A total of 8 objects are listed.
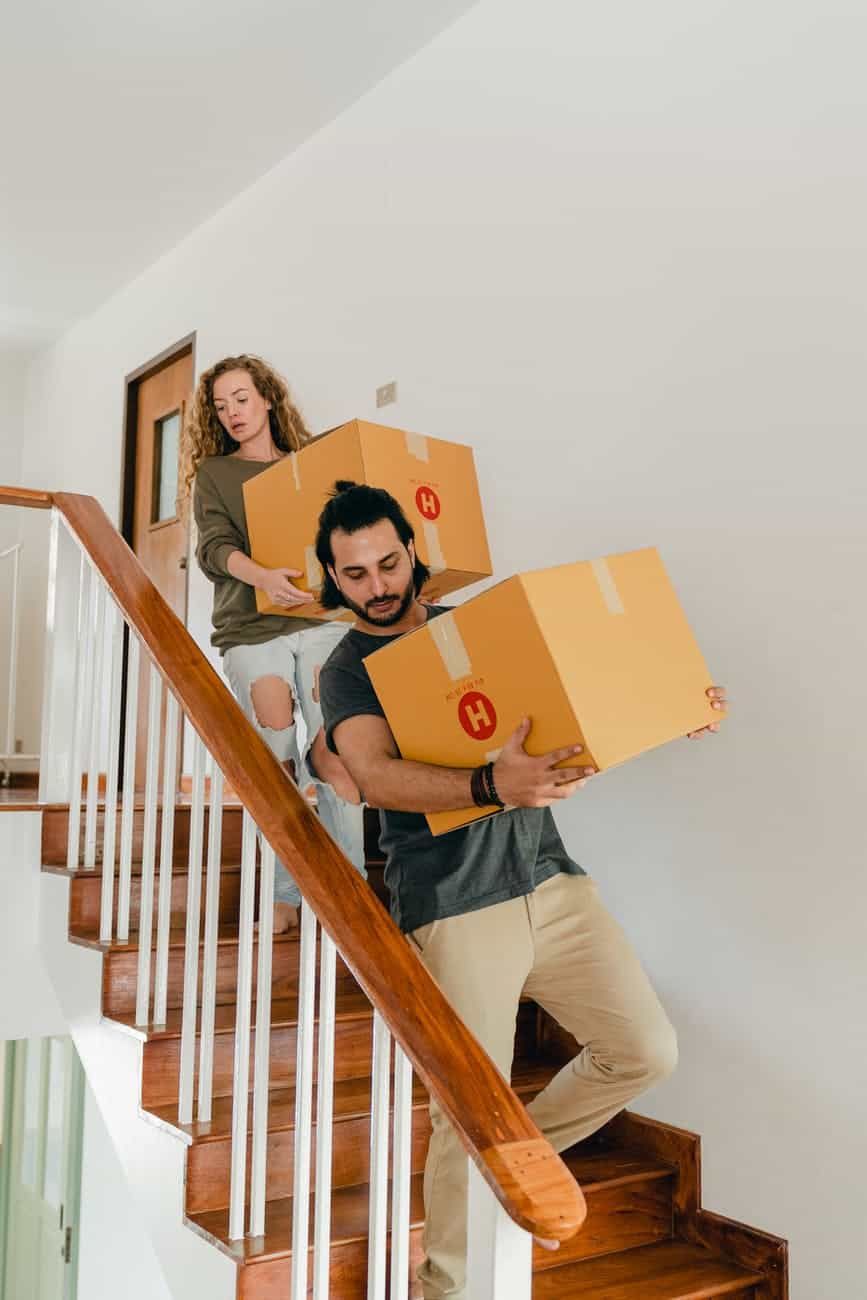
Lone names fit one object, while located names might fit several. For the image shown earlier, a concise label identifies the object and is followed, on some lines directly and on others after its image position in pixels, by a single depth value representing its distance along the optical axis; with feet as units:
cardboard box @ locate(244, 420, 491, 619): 7.09
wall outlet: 12.01
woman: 8.54
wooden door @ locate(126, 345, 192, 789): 16.71
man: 5.87
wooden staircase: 6.84
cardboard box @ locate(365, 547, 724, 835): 5.33
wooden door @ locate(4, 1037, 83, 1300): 15.43
